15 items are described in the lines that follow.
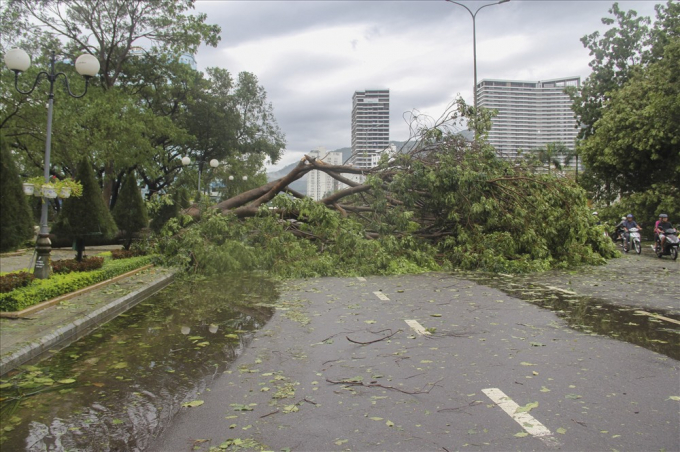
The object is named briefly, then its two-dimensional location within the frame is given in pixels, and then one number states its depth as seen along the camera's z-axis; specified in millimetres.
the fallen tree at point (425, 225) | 13672
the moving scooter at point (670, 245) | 17109
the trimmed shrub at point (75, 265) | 10523
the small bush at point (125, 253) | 13984
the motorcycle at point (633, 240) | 19455
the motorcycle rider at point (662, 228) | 17469
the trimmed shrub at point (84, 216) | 11492
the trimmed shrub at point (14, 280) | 7811
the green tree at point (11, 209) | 8188
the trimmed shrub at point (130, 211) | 15672
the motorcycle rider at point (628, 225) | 20250
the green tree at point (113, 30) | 27609
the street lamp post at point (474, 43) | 25250
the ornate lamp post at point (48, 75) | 9805
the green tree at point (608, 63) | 29984
